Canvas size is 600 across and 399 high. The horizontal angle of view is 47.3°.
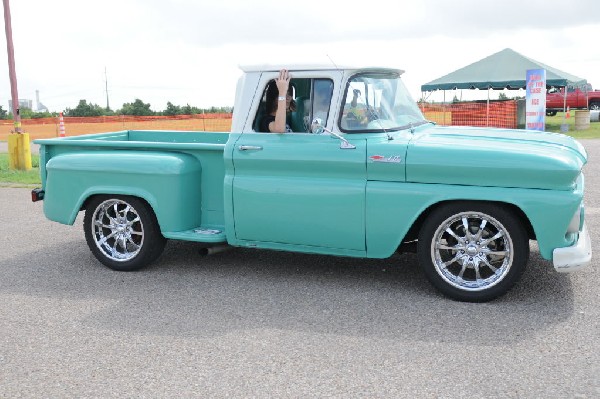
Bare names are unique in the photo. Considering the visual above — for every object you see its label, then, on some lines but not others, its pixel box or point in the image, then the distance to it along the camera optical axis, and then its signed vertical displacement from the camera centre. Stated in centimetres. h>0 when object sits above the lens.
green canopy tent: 2711 +88
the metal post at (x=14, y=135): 1475 -59
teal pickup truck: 510 -71
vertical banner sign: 2031 -21
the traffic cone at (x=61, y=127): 2347 -71
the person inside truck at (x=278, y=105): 574 -3
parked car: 3653 -19
